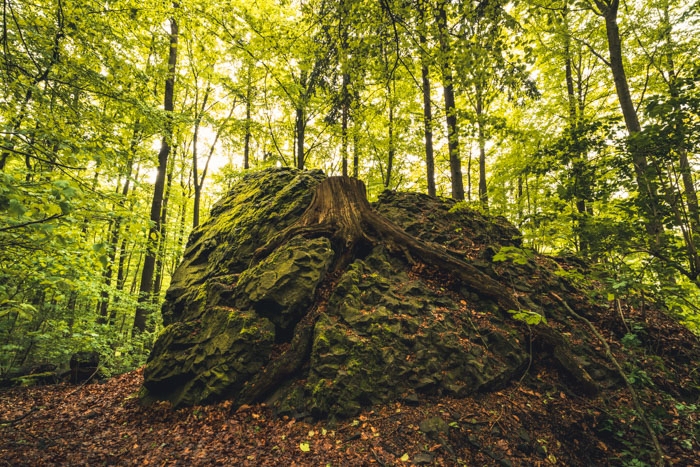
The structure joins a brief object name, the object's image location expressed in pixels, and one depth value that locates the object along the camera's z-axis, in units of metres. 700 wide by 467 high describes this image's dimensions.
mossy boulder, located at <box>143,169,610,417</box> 4.51
